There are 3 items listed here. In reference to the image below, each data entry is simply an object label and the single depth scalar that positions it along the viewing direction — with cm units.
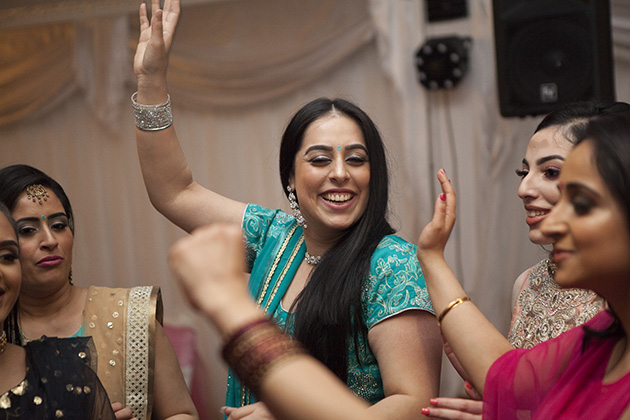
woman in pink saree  102
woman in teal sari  171
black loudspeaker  261
